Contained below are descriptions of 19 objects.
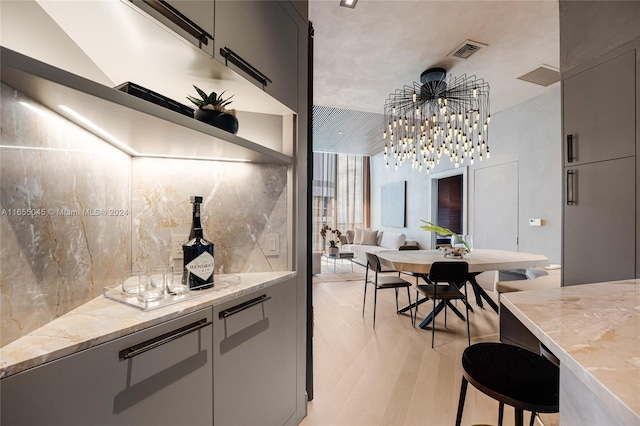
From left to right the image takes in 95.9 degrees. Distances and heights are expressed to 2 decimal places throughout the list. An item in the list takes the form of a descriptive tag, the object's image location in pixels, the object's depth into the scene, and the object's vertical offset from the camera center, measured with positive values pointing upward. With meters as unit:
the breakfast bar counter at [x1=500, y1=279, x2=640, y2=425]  0.51 -0.30
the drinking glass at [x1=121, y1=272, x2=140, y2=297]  1.07 -0.28
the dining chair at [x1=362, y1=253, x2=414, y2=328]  3.34 -0.79
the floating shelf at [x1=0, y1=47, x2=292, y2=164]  0.66 +0.30
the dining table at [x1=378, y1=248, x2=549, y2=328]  2.98 -0.49
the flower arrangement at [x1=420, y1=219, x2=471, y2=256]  3.25 -0.39
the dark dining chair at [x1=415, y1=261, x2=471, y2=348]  2.80 -0.58
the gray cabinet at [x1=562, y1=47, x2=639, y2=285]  1.79 +0.31
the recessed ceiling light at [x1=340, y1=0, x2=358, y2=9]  2.24 +1.66
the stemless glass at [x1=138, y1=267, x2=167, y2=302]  1.03 -0.27
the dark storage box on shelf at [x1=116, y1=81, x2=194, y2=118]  0.88 +0.39
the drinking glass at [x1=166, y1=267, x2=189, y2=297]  1.11 -0.29
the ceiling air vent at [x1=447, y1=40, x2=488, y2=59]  2.83 +1.69
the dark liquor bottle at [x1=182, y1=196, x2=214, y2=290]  1.18 -0.18
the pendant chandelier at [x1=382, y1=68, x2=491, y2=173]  3.44 +1.59
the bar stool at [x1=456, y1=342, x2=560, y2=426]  0.93 -0.57
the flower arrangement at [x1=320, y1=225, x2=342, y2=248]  6.32 -0.62
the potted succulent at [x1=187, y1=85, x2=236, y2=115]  1.22 +0.48
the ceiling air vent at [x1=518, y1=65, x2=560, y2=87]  3.29 +1.68
